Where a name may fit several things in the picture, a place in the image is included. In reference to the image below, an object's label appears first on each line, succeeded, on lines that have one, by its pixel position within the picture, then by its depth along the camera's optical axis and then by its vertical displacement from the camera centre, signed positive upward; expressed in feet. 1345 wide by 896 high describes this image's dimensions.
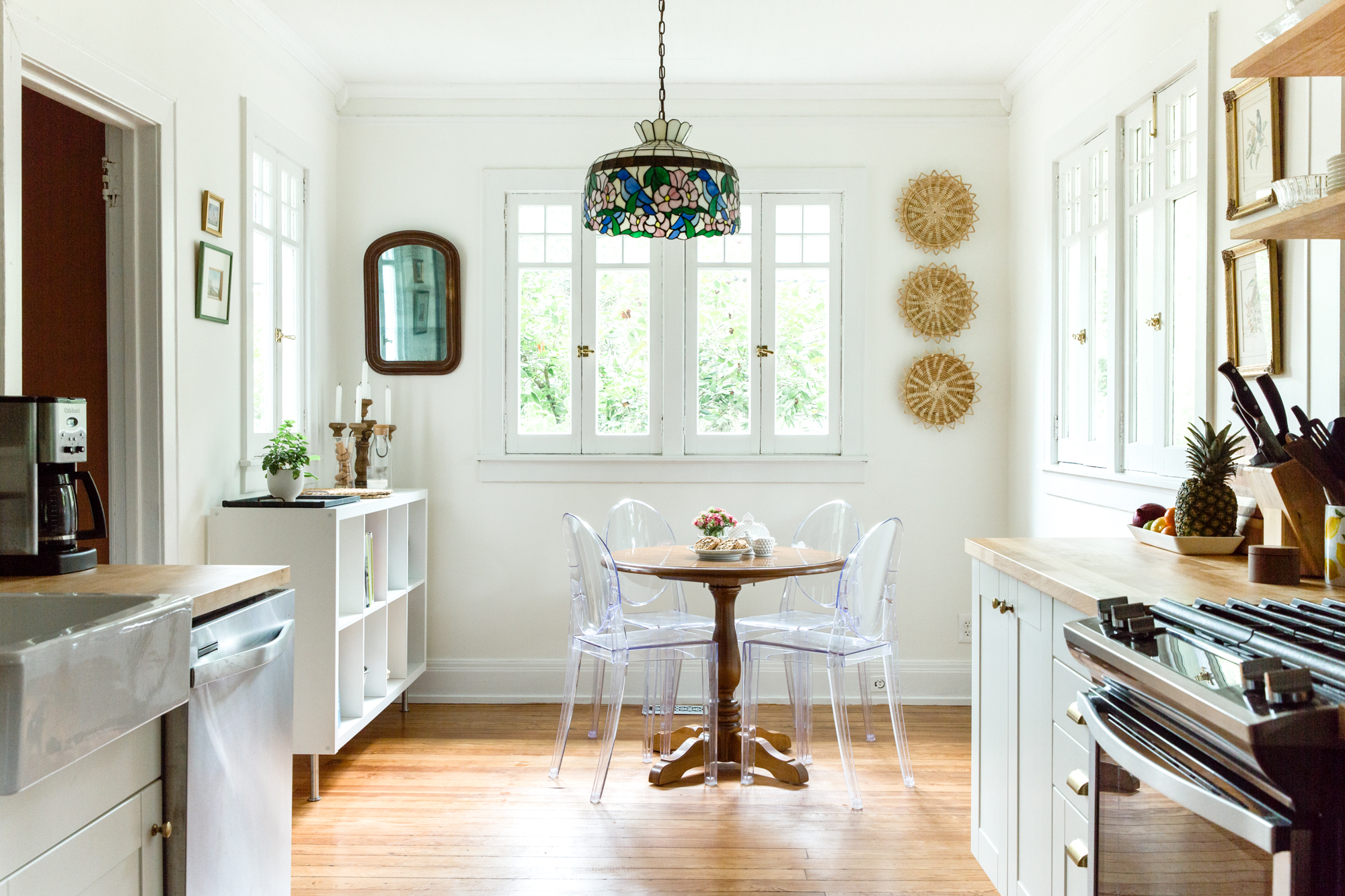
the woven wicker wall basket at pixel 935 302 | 13.26 +2.06
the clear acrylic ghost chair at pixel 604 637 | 10.08 -2.17
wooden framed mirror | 13.32 +2.02
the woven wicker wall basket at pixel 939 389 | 13.32 +0.81
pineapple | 6.68 -0.37
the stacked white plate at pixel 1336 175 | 4.92 +1.45
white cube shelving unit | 9.73 -1.71
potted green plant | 9.95 -0.19
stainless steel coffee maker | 5.80 -0.24
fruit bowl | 6.64 -0.73
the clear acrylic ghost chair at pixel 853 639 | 9.81 -2.15
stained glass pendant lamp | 8.12 +2.31
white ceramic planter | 9.93 -0.41
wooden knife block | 5.64 -0.41
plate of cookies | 10.50 -1.17
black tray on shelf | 9.82 -0.60
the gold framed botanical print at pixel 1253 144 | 7.04 +2.39
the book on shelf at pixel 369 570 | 11.00 -1.47
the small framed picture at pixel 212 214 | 9.57 +2.45
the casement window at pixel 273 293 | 10.78 +1.90
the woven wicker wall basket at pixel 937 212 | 13.28 +3.36
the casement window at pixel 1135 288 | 8.57 +1.66
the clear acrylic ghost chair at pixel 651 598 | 11.30 -2.03
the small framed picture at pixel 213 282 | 9.43 +1.74
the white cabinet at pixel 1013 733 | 5.99 -2.07
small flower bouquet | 10.89 -0.90
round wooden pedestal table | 9.89 -1.87
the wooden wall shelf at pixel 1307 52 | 4.78 +2.20
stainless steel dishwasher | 4.93 -1.82
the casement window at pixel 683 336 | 13.39 +1.60
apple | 7.56 -0.56
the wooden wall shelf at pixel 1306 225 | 4.94 +1.27
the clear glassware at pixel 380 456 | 12.53 -0.12
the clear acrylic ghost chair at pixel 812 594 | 11.03 -1.94
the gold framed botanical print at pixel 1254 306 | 7.13 +1.12
